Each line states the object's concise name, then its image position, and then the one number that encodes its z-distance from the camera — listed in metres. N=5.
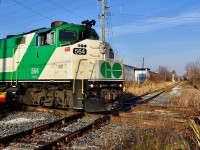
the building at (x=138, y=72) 59.66
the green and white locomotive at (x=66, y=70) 9.88
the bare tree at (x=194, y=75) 49.97
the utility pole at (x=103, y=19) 24.19
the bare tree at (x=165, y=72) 103.09
